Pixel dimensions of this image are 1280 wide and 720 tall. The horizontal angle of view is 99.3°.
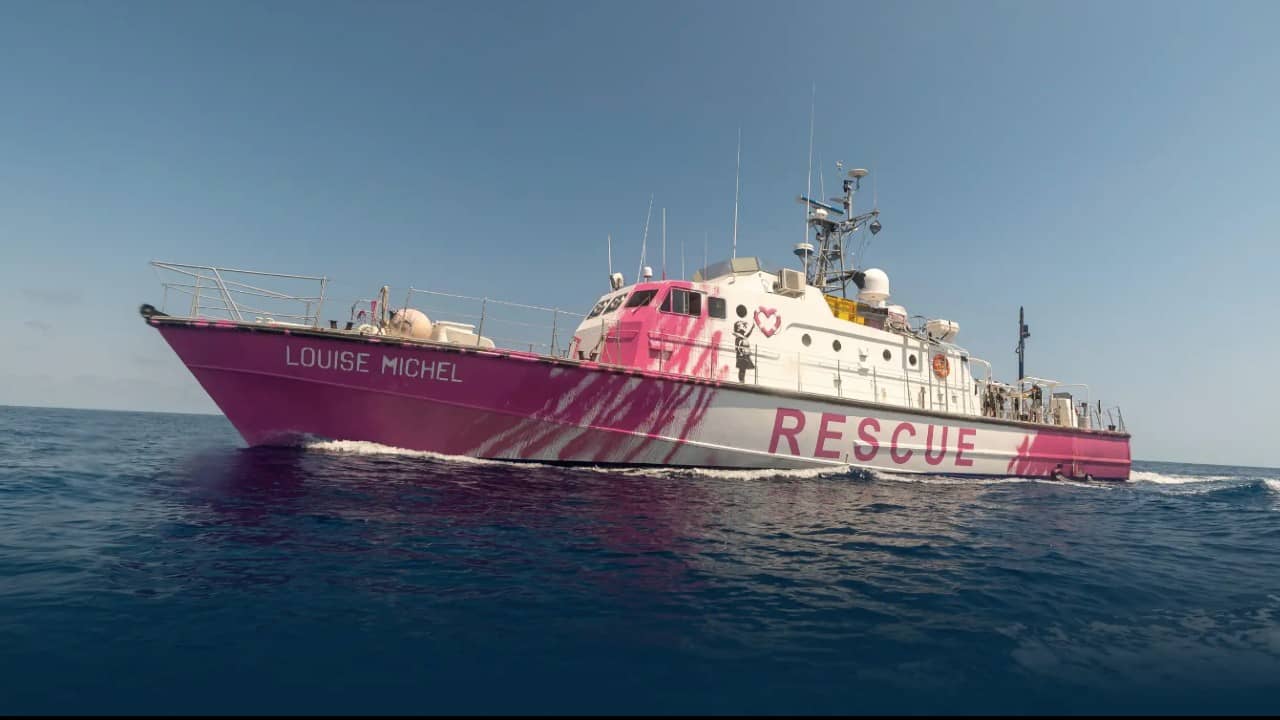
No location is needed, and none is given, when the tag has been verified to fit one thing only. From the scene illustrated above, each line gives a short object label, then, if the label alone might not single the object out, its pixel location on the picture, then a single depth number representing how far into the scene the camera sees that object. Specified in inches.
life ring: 592.4
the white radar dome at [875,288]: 628.4
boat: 382.0
